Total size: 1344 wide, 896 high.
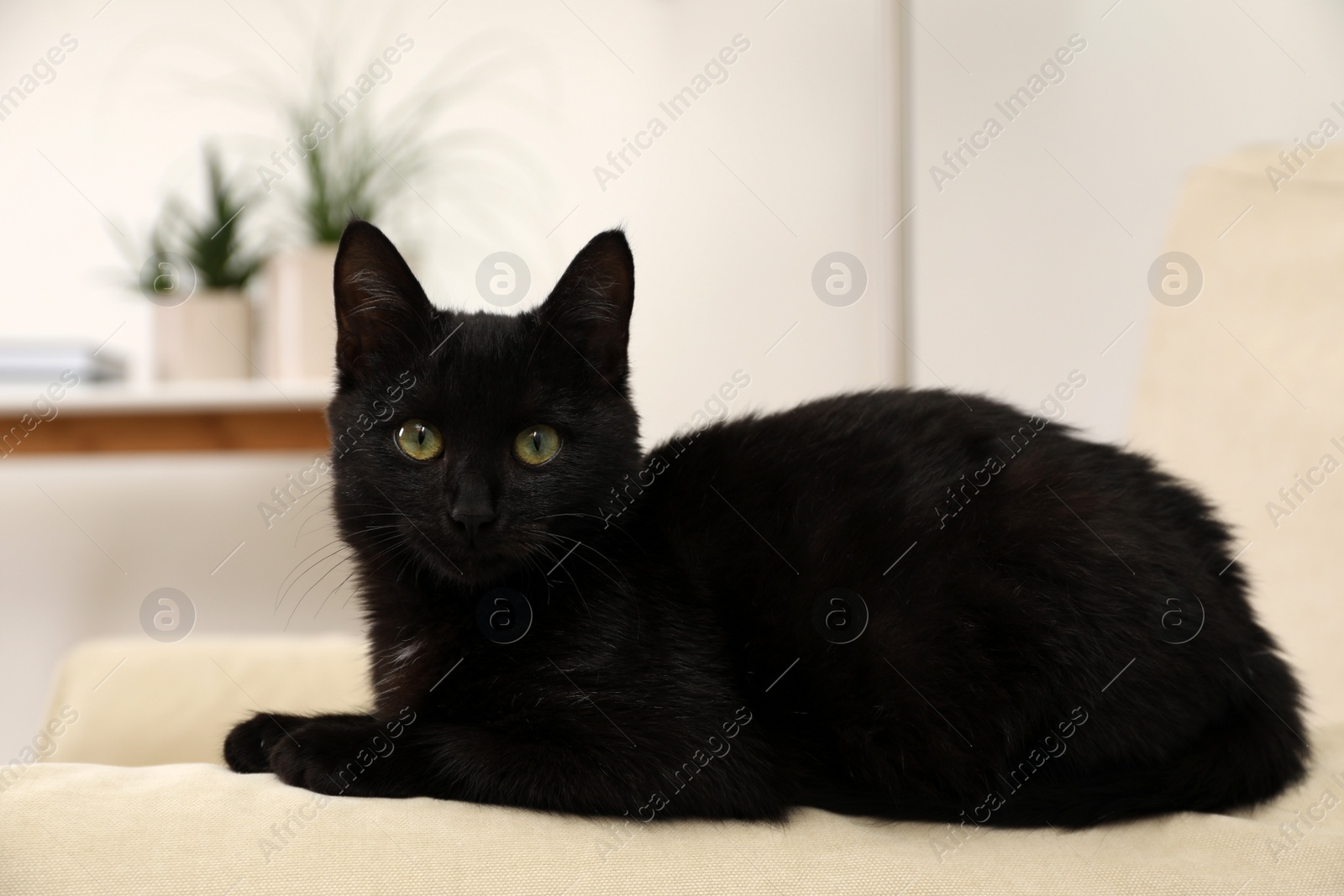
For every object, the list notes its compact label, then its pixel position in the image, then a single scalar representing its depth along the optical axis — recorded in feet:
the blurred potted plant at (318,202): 7.31
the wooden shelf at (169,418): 6.94
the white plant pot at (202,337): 7.46
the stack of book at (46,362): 6.94
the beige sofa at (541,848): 2.53
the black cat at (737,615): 3.08
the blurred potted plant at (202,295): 7.47
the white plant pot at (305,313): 7.28
